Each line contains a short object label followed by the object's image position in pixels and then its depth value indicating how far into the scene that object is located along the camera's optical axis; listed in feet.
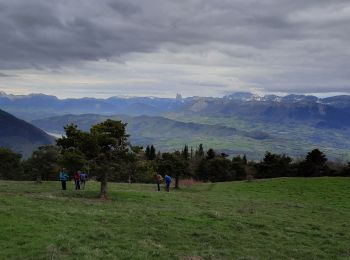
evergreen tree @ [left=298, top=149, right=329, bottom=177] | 369.63
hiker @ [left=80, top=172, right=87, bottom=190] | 165.48
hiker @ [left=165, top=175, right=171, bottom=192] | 182.19
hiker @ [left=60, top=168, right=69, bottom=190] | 152.44
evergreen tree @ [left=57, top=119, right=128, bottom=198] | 128.26
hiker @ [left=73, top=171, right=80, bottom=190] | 156.50
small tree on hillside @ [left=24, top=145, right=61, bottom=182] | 206.41
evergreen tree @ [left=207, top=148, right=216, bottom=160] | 431.51
